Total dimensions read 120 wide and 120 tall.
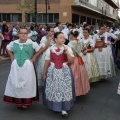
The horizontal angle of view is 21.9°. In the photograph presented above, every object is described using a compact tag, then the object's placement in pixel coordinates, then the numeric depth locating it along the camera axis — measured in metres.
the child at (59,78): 5.39
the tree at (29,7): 29.44
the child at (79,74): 6.62
